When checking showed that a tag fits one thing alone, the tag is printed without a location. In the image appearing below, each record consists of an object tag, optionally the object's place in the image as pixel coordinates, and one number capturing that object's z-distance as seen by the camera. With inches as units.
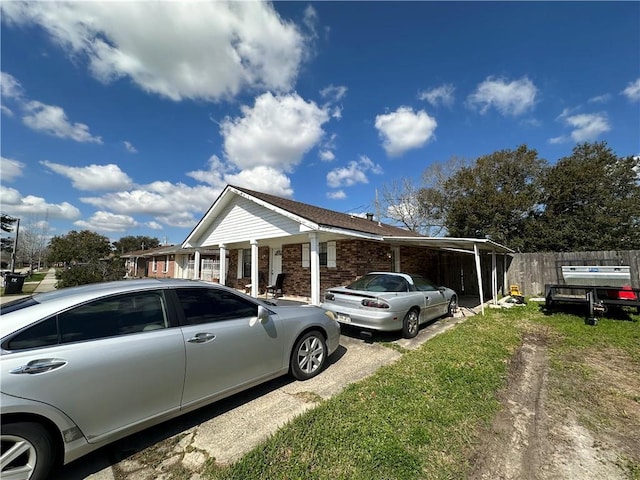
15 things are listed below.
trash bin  593.3
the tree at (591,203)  765.3
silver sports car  224.1
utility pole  838.5
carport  345.7
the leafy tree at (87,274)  514.3
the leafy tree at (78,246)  1269.4
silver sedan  77.7
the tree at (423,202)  1105.4
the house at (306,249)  371.6
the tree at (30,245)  1706.4
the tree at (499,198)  878.4
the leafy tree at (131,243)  2249.0
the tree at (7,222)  1001.2
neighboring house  849.5
